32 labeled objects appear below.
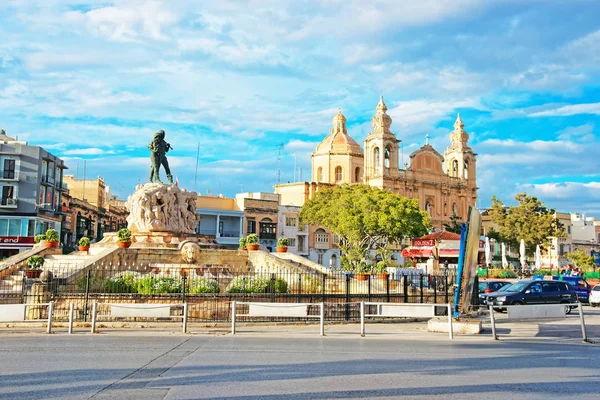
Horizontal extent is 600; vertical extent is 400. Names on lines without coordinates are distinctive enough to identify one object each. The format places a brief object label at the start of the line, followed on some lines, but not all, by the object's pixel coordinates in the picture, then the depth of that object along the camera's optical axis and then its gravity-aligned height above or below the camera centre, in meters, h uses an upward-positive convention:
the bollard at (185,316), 15.99 -0.77
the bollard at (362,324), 15.77 -0.87
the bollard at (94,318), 15.90 -0.83
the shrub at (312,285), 23.54 +0.05
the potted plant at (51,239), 31.63 +2.05
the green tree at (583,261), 63.21 +2.91
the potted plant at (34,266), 24.06 +0.62
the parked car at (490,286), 28.60 +0.13
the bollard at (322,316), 15.66 -0.69
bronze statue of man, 31.53 +6.08
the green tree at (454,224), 76.62 +7.52
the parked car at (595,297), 28.84 -0.28
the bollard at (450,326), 15.42 -0.88
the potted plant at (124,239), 27.69 +1.83
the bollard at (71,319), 15.57 -0.85
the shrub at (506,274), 45.42 +1.05
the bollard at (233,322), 15.98 -0.88
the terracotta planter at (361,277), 24.39 +0.37
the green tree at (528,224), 68.38 +6.76
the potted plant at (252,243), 32.28 +2.04
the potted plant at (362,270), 24.70 +0.74
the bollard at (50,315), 15.64 -0.77
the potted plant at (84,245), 33.33 +1.90
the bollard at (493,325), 15.31 -0.84
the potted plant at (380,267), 28.12 +0.86
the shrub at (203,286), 20.51 -0.04
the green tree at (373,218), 53.44 +5.62
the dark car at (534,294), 23.72 -0.16
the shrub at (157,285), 20.27 -0.04
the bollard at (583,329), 15.56 -0.90
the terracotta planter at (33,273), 23.97 +0.32
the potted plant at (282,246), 35.94 +2.13
